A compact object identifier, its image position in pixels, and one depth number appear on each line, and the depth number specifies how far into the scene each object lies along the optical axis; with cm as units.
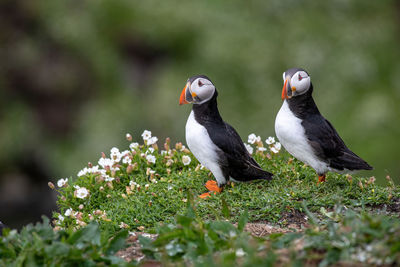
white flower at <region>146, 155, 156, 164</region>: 1118
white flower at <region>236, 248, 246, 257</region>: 689
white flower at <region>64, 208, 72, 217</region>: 984
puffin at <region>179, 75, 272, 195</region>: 941
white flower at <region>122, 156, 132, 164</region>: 1109
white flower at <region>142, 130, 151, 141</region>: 1162
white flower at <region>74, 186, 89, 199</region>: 1012
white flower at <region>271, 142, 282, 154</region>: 1127
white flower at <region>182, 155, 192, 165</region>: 1125
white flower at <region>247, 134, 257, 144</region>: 1112
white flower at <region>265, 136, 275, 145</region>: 1120
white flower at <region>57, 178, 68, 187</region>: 1045
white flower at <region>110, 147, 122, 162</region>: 1103
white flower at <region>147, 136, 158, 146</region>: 1155
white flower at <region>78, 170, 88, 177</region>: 1090
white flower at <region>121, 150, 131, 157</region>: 1127
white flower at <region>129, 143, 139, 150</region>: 1162
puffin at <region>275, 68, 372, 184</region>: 927
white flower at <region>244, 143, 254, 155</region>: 1093
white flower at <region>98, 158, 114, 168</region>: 1094
